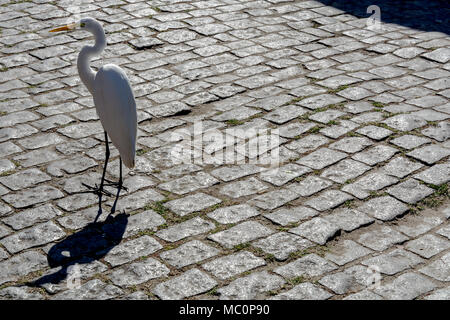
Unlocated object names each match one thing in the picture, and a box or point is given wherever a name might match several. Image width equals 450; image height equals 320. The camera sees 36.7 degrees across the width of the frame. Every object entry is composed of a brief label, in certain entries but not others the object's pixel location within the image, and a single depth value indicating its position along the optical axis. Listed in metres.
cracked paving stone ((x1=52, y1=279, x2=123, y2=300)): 4.64
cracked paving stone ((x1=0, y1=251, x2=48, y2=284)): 4.85
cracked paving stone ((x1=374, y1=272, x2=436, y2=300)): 4.65
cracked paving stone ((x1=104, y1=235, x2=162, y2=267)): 5.04
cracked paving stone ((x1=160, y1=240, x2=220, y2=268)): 5.02
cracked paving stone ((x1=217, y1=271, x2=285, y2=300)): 4.66
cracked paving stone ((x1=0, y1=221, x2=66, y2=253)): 5.17
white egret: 5.75
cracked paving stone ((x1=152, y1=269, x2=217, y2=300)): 4.67
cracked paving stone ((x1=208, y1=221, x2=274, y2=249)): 5.25
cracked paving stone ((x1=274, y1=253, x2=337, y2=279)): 4.88
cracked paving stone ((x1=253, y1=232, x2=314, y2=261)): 5.11
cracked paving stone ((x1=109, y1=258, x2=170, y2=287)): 4.80
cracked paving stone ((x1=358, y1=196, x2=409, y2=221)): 5.61
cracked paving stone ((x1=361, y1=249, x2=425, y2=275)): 4.94
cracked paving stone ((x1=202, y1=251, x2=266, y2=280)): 4.89
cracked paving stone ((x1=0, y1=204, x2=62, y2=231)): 5.43
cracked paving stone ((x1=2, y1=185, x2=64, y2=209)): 5.70
